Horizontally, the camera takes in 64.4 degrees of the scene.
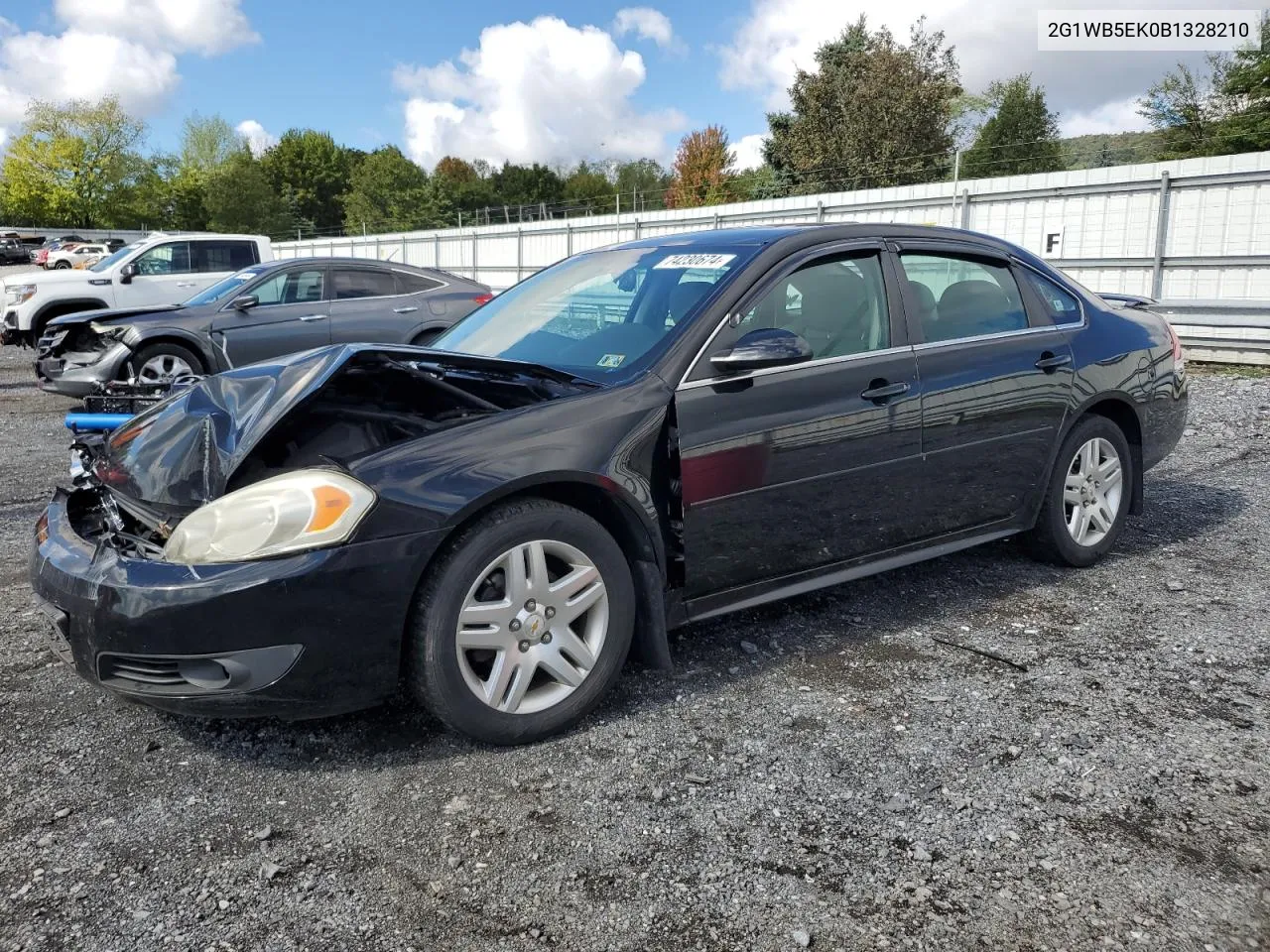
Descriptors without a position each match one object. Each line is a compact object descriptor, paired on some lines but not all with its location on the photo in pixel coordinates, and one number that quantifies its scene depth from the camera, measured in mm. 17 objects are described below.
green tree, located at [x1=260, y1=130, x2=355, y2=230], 96375
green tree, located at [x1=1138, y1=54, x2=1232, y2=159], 30922
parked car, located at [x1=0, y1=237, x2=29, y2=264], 54806
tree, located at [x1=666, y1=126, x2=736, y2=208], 63375
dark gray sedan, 9609
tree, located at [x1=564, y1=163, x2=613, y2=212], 87188
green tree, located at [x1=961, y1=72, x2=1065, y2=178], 48812
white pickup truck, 13578
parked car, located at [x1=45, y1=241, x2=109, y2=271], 41781
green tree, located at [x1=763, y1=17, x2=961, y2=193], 40406
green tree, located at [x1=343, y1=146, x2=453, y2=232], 67188
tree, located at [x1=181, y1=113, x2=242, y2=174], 88125
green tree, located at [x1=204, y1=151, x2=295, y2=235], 72125
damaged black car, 2697
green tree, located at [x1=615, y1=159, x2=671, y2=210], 81625
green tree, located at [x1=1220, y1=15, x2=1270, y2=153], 28594
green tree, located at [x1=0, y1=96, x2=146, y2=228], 75875
